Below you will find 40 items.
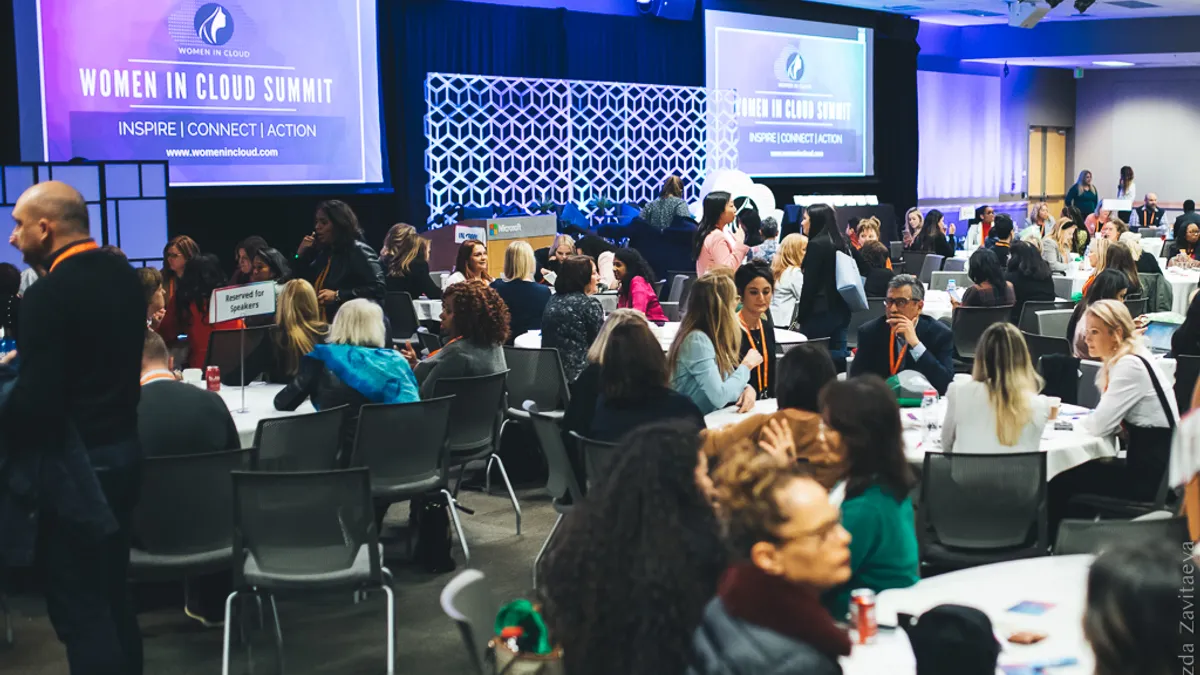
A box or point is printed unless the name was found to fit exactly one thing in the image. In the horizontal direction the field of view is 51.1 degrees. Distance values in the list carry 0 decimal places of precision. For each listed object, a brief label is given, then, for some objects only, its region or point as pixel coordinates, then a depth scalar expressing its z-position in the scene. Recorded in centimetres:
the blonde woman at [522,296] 774
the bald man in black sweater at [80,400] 339
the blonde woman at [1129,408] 485
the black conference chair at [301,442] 459
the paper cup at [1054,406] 514
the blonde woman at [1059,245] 1156
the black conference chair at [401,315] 884
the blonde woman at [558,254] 1017
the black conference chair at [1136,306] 823
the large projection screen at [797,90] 1702
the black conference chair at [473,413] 571
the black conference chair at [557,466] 486
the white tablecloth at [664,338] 727
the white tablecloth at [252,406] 521
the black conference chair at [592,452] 426
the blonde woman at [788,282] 859
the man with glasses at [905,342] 588
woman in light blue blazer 530
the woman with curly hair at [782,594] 193
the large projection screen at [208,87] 1002
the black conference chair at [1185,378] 552
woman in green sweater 309
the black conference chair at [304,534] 399
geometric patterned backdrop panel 1323
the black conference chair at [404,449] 495
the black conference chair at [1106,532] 323
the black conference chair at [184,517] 416
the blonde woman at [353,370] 525
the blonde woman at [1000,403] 460
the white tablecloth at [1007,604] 273
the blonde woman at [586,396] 492
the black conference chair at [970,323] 856
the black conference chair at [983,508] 426
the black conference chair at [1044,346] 663
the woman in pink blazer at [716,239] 906
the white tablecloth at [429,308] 914
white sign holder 562
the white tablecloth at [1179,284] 1078
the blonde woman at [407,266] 920
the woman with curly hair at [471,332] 593
